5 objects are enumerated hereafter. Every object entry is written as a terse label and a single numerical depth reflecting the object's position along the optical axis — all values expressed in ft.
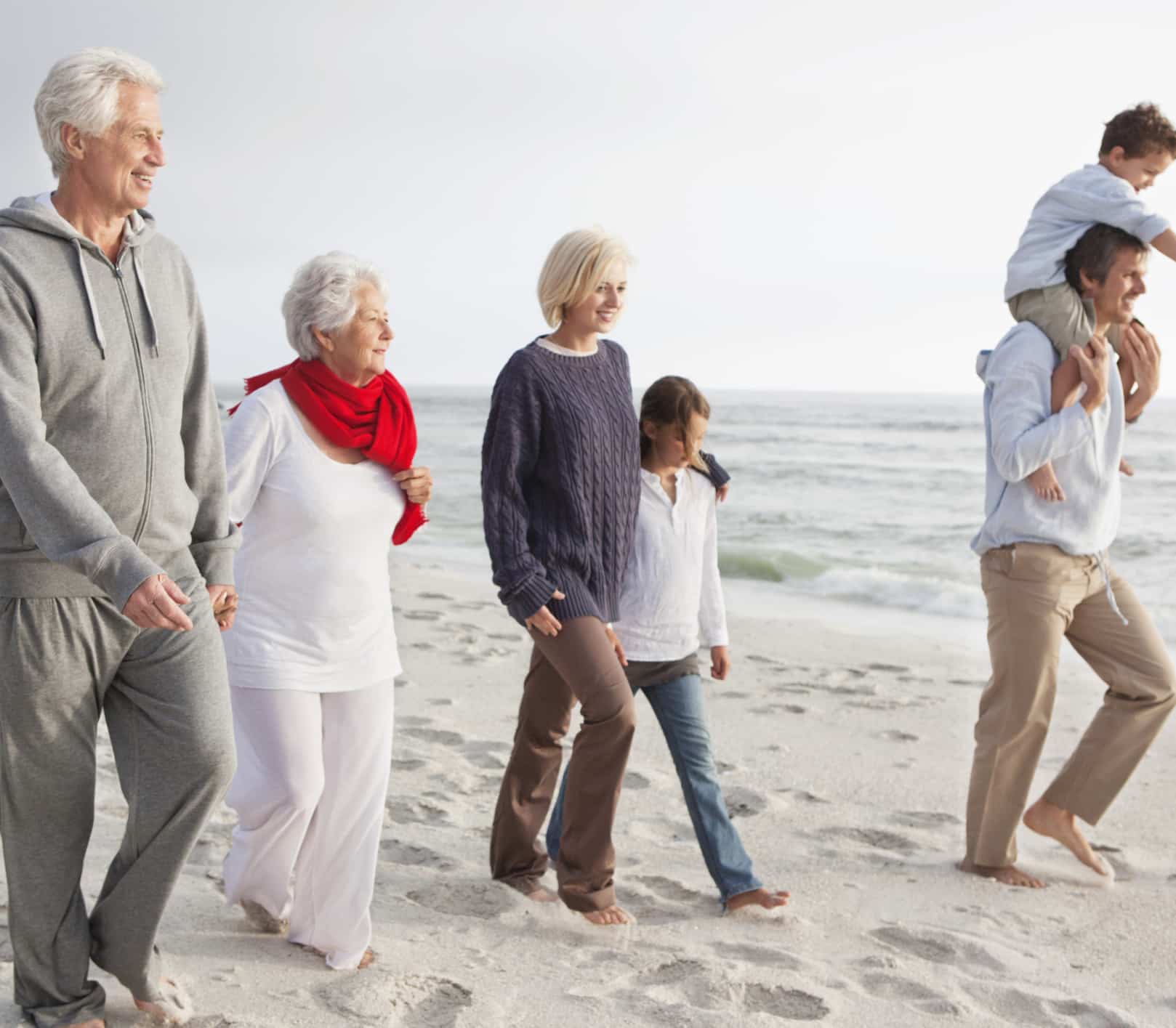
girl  13.11
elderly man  8.46
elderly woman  11.13
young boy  14.02
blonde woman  12.38
